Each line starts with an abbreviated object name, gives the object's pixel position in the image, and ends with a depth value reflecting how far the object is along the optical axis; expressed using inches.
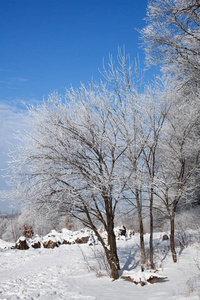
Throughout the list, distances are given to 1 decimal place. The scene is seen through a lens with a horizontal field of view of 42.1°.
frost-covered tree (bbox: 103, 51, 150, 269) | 289.9
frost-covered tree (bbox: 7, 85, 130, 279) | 262.2
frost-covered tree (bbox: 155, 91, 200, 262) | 326.6
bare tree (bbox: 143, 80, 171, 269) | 327.5
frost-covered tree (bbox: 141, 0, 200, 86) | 293.6
